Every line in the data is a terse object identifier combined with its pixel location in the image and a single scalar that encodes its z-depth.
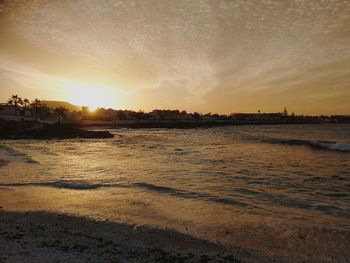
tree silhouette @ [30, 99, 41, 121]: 136.50
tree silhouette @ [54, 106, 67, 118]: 151.75
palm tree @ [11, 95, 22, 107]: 144.50
